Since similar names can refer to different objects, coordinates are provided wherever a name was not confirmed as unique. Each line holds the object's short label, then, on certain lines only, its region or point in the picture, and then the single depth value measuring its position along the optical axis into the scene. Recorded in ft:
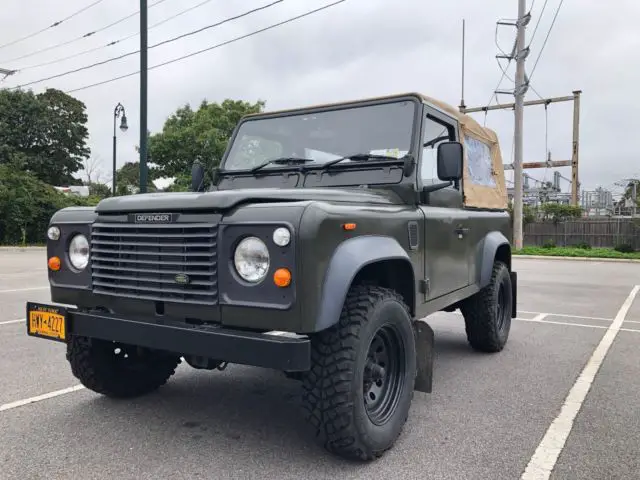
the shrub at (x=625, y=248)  82.33
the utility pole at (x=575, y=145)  112.28
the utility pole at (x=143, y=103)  38.06
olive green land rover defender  8.67
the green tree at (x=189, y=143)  80.18
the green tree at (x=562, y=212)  94.68
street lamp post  75.36
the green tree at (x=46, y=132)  135.13
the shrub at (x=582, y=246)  87.56
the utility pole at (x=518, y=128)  74.43
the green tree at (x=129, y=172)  194.57
